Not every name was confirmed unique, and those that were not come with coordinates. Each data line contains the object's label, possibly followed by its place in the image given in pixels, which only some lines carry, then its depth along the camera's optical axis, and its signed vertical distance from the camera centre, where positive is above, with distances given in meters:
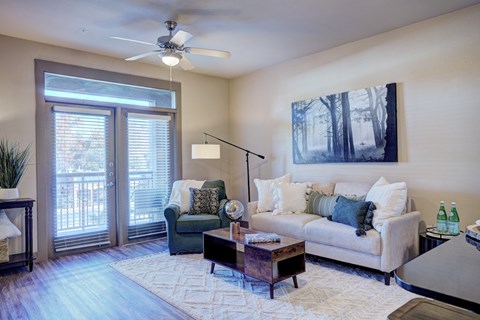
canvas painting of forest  3.92 +0.48
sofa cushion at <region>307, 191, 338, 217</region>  4.00 -0.54
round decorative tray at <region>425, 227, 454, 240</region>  3.17 -0.77
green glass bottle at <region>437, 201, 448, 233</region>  3.32 -0.65
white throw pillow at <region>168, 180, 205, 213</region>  4.61 -0.40
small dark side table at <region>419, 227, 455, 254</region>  3.16 -0.81
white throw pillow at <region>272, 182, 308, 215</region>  4.30 -0.48
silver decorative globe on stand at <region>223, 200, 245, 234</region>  3.52 -0.52
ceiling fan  3.26 +1.26
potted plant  3.69 +0.04
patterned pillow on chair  4.51 -0.52
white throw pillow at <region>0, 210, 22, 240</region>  3.43 -0.65
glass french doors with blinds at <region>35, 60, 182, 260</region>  4.20 +0.18
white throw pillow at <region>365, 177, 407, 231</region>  3.30 -0.45
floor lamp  4.98 +0.23
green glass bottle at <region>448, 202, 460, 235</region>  3.26 -0.66
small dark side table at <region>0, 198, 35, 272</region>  3.54 -0.80
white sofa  3.12 -0.82
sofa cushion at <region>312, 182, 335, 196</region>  4.27 -0.35
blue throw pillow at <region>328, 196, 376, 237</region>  3.35 -0.58
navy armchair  4.18 -0.85
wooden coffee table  2.84 -0.92
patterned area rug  2.59 -1.21
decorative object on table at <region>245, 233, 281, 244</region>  3.03 -0.72
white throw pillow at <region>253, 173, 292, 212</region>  4.48 -0.45
